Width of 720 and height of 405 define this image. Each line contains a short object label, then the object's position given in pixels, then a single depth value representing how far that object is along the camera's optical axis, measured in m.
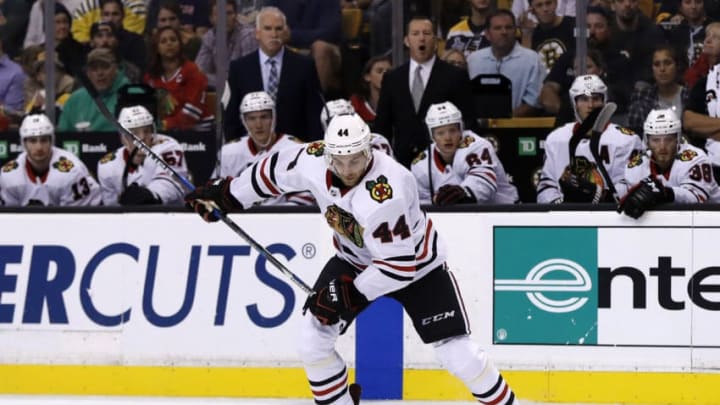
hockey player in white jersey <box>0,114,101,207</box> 16.89
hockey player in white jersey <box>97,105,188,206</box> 16.77
